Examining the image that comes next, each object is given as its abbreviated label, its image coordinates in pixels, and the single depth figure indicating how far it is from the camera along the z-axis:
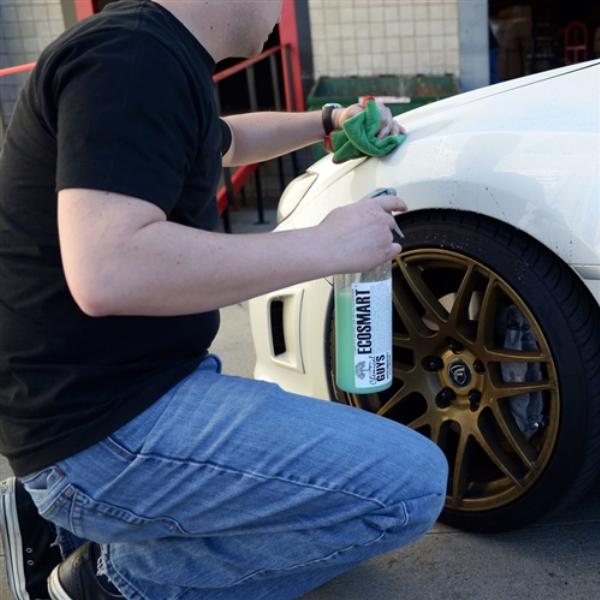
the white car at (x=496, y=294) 2.04
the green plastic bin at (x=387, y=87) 6.98
